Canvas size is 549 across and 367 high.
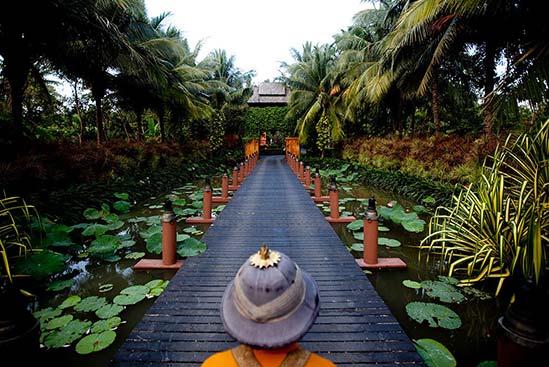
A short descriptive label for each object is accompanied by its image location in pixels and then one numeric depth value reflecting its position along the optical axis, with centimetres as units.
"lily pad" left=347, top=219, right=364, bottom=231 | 648
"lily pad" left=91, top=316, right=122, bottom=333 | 308
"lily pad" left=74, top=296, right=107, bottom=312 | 349
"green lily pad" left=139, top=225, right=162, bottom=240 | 582
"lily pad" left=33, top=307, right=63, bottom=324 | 328
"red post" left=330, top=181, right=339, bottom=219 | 730
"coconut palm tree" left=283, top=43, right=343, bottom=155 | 2067
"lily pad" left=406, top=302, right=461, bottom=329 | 320
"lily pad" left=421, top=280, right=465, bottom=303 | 373
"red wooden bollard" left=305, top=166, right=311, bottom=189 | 1167
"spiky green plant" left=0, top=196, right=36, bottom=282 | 355
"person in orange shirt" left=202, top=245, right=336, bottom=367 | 111
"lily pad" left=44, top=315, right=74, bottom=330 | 312
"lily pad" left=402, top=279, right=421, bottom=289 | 407
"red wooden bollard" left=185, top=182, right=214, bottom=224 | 710
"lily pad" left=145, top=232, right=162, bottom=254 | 488
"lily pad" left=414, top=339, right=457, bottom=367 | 260
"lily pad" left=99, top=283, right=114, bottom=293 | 407
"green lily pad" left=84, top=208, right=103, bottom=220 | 666
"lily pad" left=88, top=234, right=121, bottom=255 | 479
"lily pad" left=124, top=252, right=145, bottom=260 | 515
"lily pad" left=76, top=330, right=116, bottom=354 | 278
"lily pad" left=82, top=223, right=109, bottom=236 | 548
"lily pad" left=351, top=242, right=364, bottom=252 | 551
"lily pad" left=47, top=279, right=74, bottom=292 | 403
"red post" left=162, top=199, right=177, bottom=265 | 447
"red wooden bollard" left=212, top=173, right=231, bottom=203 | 921
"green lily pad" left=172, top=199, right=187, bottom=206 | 887
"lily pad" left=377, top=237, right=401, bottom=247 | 557
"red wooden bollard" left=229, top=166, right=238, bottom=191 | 1129
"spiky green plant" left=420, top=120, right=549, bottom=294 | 341
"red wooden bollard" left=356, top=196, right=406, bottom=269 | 450
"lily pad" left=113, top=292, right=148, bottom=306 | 362
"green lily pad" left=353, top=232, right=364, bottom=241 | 603
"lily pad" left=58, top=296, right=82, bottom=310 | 355
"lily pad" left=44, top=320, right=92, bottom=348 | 287
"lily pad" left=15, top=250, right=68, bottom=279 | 374
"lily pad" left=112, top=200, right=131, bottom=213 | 769
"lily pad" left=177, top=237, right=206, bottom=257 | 456
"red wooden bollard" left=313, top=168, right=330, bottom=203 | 955
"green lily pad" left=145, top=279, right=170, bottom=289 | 401
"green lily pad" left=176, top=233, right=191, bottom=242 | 534
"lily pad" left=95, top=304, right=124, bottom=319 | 335
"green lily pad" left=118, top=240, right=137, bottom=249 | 567
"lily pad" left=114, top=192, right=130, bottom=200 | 827
